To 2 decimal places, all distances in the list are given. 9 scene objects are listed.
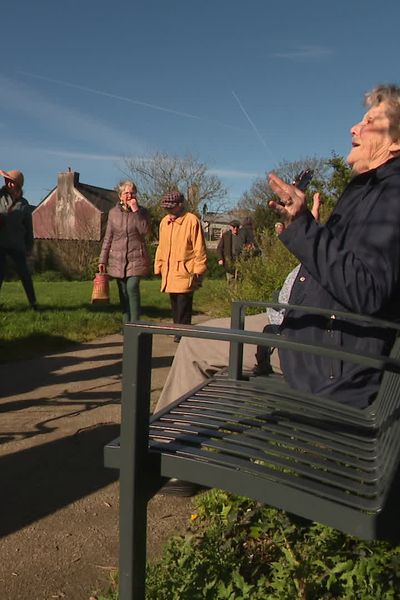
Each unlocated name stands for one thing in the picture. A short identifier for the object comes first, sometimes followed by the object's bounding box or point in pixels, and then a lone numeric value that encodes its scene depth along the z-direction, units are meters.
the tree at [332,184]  8.51
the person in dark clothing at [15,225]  8.27
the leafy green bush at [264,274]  7.59
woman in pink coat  7.41
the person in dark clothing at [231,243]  13.40
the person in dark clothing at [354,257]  1.97
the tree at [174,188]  39.96
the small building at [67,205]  52.16
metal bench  1.47
